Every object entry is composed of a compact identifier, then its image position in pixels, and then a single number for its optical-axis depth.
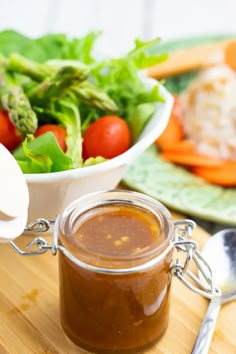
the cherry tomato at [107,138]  0.62
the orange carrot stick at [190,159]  0.76
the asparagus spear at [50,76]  0.64
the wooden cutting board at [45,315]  0.52
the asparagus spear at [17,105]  0.61
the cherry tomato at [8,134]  0.62
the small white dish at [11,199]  0.48
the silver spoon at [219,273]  0.52
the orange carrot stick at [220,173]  0.74
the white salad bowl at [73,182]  0.56
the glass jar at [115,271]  0.47
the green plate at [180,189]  0.67
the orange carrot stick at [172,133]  0.79
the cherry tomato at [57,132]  0.61
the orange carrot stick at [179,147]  0.78
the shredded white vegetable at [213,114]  0.80
